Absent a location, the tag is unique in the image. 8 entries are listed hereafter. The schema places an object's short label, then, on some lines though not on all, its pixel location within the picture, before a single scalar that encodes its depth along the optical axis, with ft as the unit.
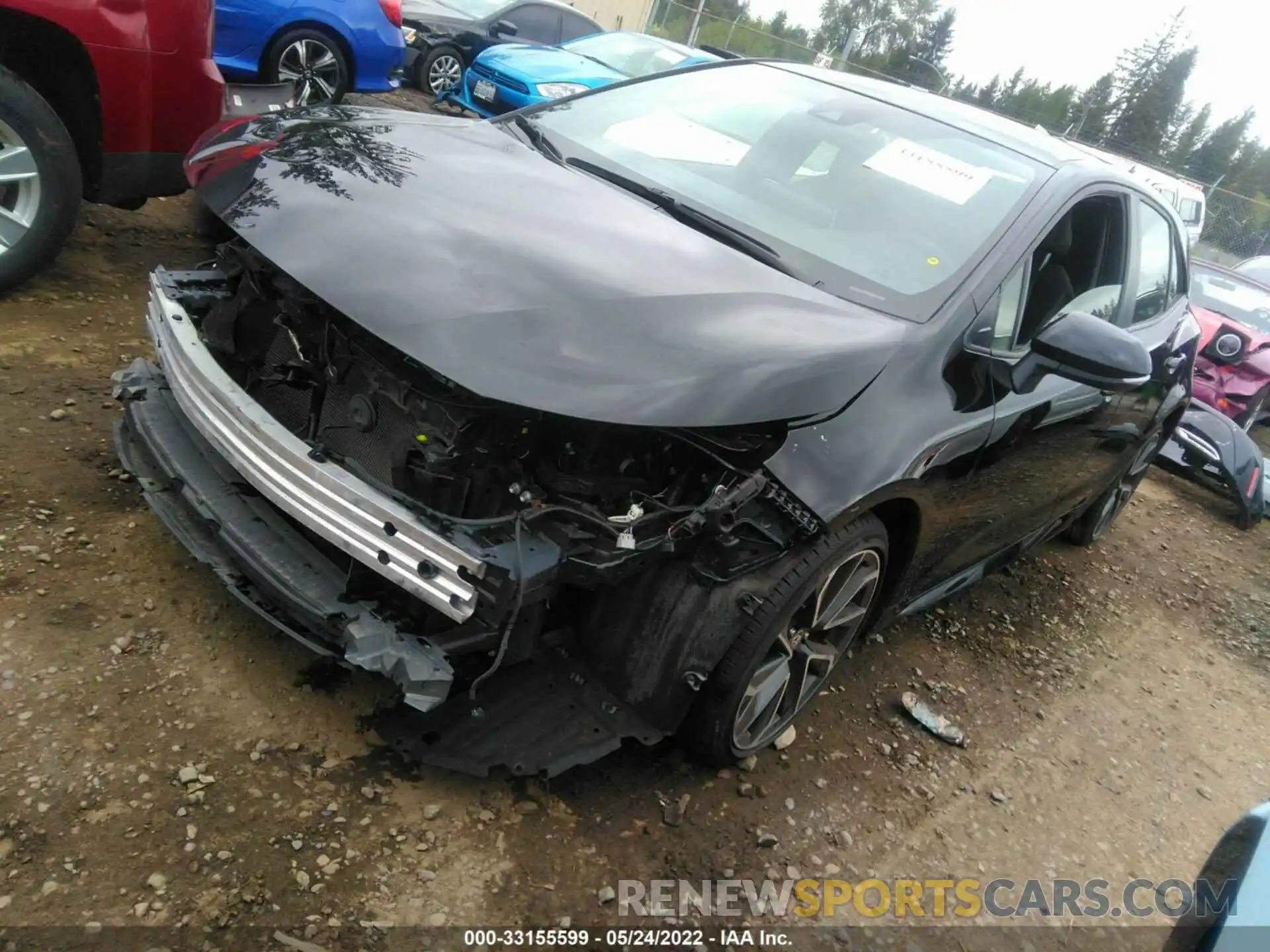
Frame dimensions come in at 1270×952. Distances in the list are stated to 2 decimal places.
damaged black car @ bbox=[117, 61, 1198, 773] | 6.61
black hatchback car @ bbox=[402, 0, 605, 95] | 34.17
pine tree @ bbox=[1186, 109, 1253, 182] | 197.91
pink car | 24.81
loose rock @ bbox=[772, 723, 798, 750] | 9.36
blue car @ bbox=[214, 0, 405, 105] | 21.79
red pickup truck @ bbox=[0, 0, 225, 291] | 10.95
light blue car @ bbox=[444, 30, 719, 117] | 28.84
